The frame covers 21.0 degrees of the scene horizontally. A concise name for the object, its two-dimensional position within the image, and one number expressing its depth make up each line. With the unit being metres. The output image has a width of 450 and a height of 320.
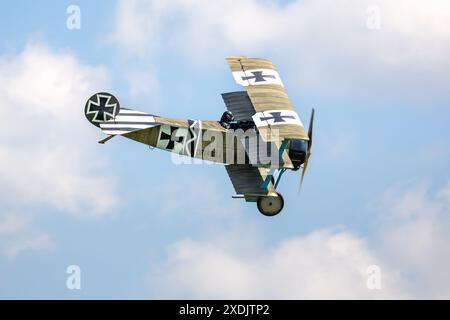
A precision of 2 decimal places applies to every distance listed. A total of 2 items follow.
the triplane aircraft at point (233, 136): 39.47
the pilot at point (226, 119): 41.44
